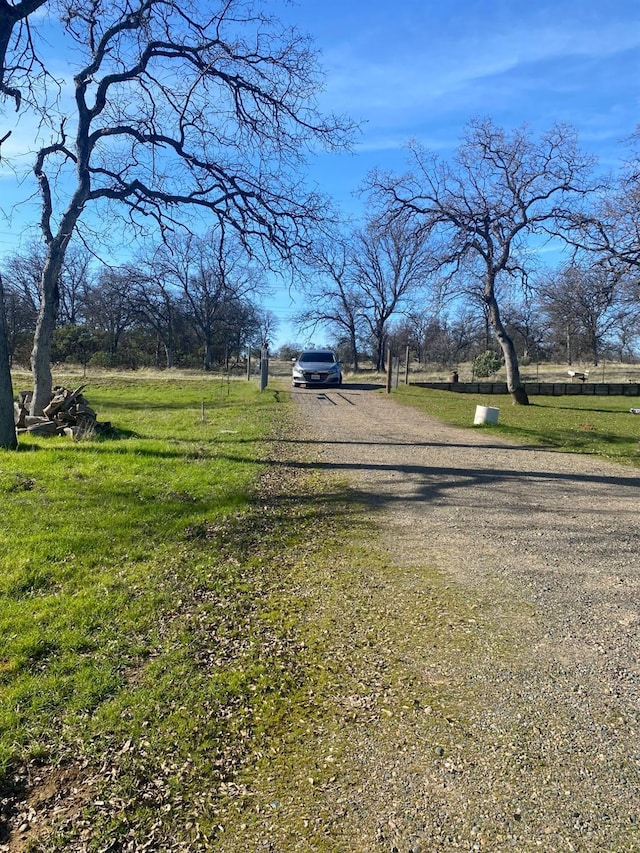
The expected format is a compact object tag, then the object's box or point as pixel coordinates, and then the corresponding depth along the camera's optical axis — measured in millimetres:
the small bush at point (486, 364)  40281
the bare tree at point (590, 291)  16984
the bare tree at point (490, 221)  19219
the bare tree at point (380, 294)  51406
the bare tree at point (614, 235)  15577
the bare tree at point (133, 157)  10039
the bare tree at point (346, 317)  52372
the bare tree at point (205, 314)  53500
